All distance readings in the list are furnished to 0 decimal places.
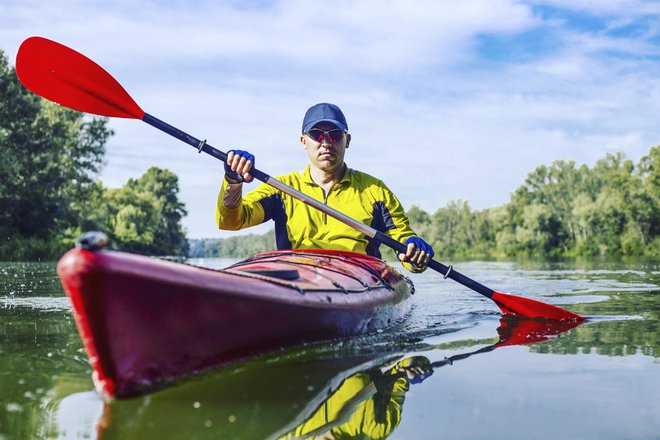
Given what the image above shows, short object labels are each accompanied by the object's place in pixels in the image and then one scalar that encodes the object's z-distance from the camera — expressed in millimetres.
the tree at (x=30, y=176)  22203
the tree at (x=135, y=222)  37438
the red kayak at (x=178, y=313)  2129
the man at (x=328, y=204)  4621
